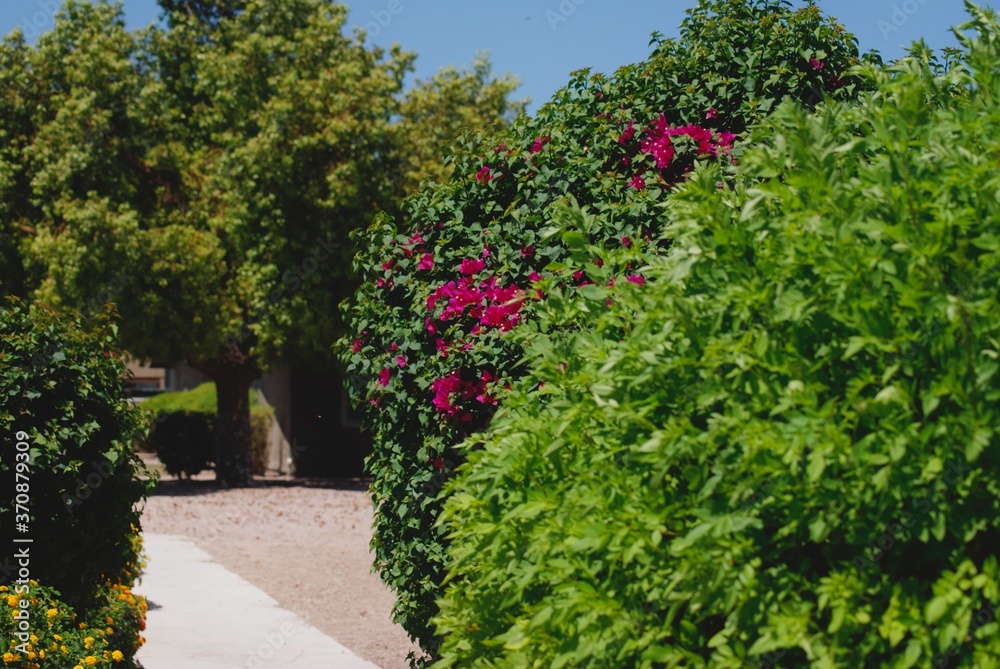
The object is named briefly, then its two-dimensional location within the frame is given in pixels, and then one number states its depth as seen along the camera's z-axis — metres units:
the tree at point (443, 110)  19.25
